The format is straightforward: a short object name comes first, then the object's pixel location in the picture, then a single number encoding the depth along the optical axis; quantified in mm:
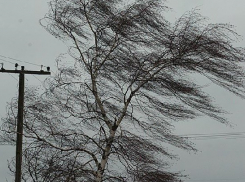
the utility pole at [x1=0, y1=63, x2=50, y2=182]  18344
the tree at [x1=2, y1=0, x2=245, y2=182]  16016
